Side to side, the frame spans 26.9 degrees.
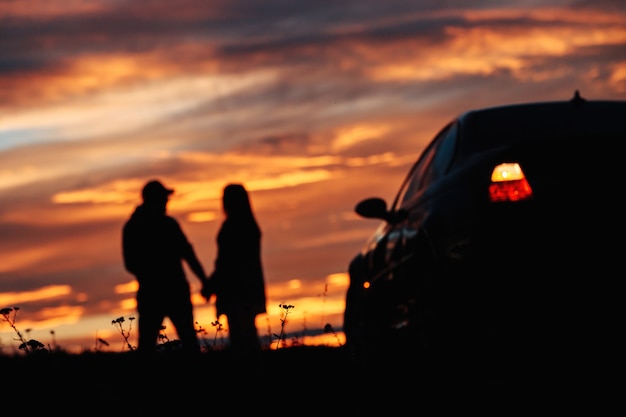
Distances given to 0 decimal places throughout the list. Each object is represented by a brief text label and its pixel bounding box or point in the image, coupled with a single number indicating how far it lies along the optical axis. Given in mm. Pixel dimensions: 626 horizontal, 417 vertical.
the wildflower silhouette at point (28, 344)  10516
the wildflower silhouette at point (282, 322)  11391
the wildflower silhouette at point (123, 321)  10980
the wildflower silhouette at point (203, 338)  11464
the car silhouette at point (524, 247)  6531
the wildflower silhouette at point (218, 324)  11680
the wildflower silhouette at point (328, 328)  11347
